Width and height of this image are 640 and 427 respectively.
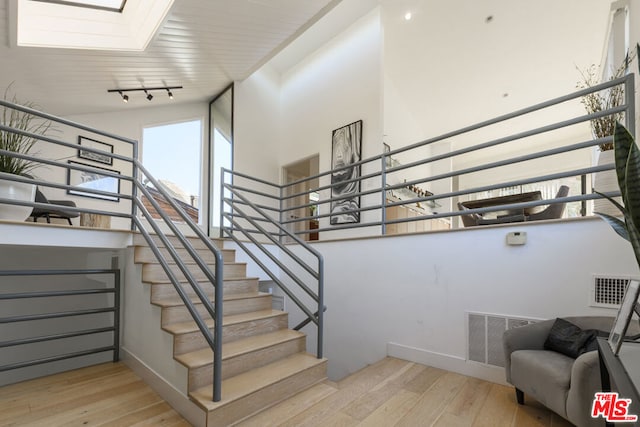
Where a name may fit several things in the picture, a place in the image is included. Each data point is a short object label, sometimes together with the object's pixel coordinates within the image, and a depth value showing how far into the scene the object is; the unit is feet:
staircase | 5.80
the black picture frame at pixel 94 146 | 15.96
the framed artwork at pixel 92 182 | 15.42
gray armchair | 4.55
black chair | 11.99
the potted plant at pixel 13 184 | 6.87
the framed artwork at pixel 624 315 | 3.42
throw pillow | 5.44
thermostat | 7.08
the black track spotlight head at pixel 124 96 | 15.06
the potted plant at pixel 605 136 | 6.51
